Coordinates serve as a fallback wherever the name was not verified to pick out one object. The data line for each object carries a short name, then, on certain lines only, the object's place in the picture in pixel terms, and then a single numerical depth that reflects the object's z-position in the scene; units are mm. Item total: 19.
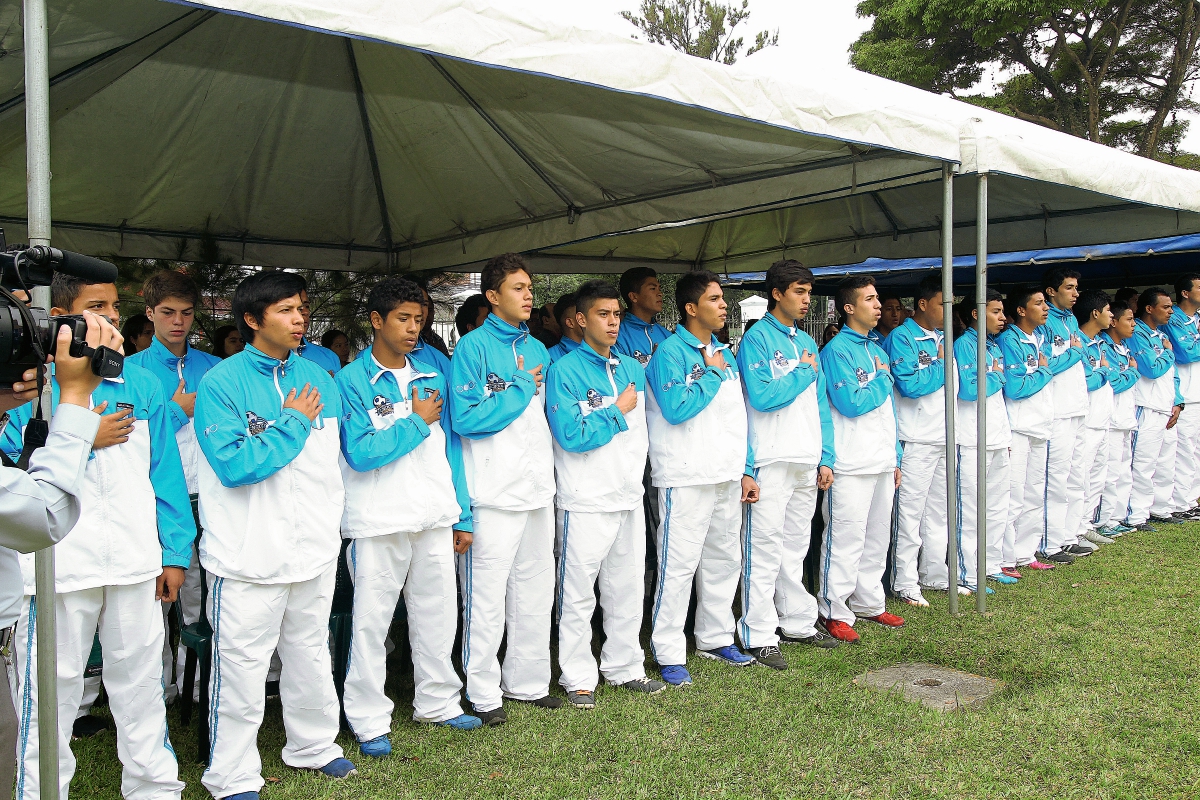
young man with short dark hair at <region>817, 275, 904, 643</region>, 4660
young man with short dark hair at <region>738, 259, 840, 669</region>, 4352
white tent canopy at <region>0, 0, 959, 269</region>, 3148
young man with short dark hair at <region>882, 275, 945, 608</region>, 5148
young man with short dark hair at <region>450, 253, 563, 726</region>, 3582
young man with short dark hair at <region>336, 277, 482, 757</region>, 3289
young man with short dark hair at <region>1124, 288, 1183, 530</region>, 7020
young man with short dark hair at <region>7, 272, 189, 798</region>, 2619
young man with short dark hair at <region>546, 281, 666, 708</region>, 3805
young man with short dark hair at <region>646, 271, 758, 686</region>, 4066
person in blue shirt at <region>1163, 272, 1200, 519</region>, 7289
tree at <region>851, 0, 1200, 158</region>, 18453
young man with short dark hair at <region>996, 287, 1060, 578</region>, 5770
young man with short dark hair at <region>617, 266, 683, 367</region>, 4965
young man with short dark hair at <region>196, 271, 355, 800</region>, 2891
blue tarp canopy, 7121
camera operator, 1546
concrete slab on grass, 3720
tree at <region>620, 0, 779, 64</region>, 26328
